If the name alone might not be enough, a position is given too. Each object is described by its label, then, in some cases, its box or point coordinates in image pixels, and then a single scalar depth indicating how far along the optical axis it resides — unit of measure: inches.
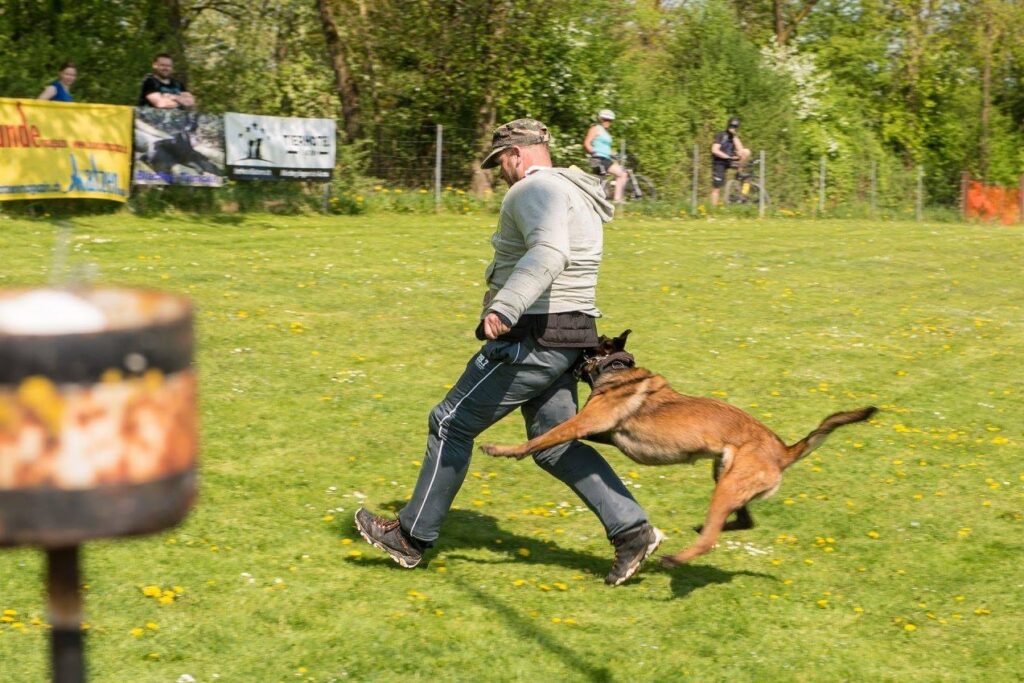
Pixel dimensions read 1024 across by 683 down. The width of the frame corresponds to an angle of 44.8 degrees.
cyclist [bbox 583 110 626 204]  872.9
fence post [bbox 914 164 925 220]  1229.1
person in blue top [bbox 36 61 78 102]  616.1
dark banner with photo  652.7
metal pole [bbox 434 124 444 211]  825.5
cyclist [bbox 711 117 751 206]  968.9
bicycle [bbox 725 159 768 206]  1011.9
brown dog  213.6
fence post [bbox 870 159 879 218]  1224.8
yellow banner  581.3
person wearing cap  204.7
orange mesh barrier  1323.8
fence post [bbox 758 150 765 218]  1016.2
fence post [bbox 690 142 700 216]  961.4
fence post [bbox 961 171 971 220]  1320.1
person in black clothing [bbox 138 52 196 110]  663.8
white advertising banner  698.8
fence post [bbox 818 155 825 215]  1159.6
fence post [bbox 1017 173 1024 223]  1354.6
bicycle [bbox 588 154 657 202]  914.6
